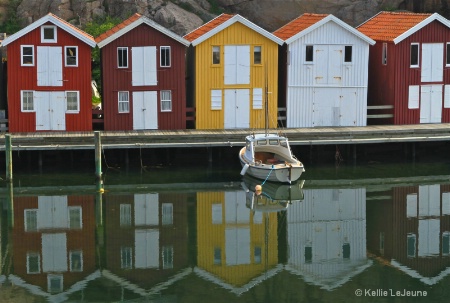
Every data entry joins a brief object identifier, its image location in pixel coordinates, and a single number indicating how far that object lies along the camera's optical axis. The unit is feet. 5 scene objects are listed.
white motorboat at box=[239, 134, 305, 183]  164.55
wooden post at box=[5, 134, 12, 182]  161.48
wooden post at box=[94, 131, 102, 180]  163.73
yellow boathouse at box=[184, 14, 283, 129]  180.24
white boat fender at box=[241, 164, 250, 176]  166.30
